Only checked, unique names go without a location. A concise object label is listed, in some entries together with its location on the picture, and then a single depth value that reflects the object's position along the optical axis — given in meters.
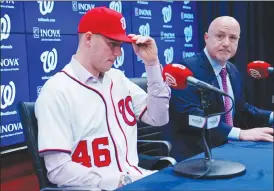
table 2.81
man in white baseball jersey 3.17
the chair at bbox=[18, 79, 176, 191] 3.30
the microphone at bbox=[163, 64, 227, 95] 2.91
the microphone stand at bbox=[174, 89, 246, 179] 2.91
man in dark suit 3.73
